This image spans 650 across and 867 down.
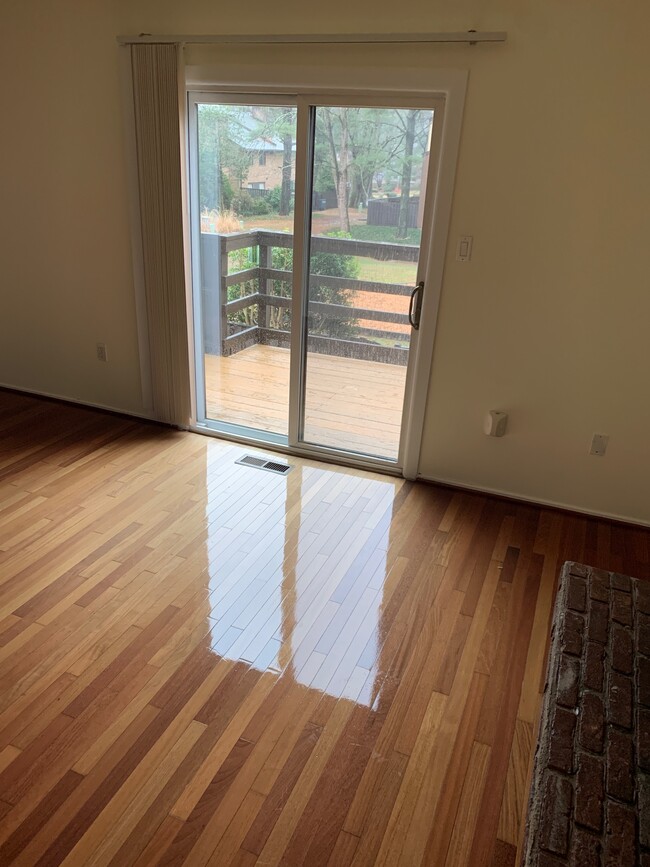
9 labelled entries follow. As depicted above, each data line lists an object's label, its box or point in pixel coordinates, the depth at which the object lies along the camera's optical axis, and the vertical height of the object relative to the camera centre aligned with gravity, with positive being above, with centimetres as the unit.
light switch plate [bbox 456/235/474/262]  312 -25
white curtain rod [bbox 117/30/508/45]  275 +66
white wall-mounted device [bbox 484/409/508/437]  332 -113
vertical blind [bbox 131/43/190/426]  337 -24
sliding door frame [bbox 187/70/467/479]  298 -16
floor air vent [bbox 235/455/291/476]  371 -158
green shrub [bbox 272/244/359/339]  346 -55
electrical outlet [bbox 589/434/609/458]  321 -117
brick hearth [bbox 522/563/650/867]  128 -120
